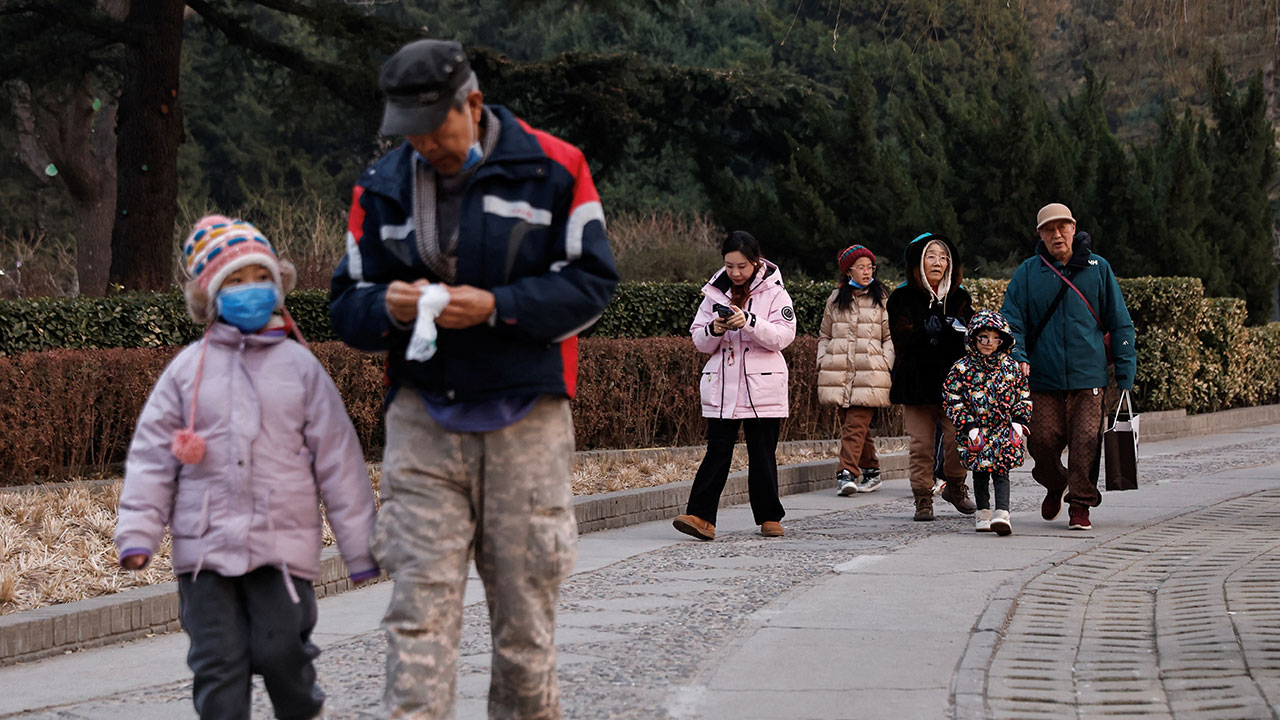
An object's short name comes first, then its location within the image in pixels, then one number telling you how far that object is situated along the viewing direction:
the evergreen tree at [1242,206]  24.85
